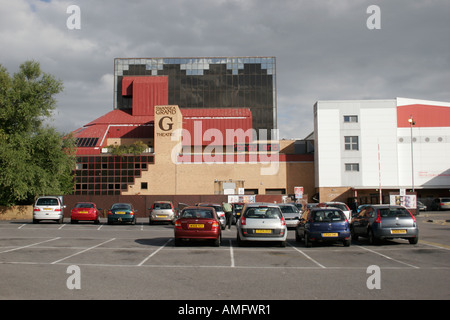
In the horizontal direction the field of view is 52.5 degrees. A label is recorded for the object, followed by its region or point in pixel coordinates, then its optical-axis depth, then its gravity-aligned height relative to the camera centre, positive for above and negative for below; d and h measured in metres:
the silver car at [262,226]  16.08 -1.37
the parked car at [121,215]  29.59 -1.74
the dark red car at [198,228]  16.30 -1.44
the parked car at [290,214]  26.67 -1.59
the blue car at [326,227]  16.31 -1.44
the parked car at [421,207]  48.81 -2.22
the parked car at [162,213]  30.23 -1.67
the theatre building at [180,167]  53.72 +2.47
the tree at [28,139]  33.06 +3.75
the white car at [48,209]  27.88 -1.25
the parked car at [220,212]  27.12 -1.50
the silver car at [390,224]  16.50 -1.37
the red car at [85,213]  29.84 -1.63
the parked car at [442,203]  50.42 -1.94
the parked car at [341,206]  22.72 -0.98
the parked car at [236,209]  32.93 -1.59
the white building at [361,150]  53.38 +4.31
